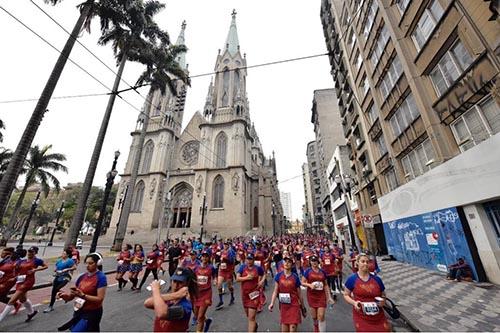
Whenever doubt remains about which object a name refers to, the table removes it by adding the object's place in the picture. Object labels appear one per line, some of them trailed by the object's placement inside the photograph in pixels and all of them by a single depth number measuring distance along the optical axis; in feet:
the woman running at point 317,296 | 14.33
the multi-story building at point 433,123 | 24.23
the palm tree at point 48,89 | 28.68
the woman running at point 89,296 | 9.68
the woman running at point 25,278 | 16.15
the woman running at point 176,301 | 6.72
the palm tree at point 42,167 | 85.22
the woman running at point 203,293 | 14.49
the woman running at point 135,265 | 26.48
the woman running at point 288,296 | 12.52
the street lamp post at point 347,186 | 37.04
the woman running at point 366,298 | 10.30
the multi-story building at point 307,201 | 276.72
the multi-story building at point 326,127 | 132.05
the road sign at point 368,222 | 35.35
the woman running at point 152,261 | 27.89
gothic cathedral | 110.42
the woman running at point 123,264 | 26.35
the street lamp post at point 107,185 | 41.24
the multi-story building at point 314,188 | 207.00
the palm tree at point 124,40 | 43.13
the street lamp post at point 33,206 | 65.87
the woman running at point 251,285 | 13.92
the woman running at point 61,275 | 19.01
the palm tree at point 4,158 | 83.82
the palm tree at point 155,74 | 58.90
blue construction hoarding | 28.35
